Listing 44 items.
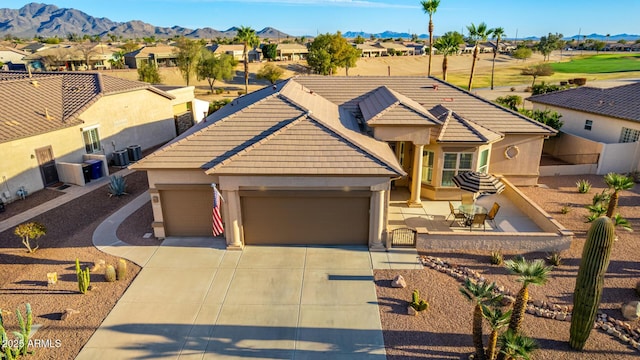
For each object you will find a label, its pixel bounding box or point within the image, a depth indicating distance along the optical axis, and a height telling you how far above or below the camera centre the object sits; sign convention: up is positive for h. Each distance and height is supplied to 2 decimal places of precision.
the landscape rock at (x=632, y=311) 11.20 -7.02
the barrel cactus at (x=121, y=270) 13.08 -6.84
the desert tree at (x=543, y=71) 71.29 -3.38
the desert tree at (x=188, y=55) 62.34 -0.24
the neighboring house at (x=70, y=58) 75.25 -0.85
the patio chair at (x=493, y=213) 16.81 -6.57
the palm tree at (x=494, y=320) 8.62 -5.63
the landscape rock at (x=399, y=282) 12.61 -7.02
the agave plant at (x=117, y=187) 20.38 -6.56
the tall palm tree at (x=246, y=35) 54.50 +2.38
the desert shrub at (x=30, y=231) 14.10 -6.06
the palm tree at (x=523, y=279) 8.52 -4.68
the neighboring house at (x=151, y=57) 80.81 -0.67
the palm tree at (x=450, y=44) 45.47 +0.89
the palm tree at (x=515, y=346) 8.70 -6.24
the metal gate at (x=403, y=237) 14.89 -6.69
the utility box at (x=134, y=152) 26.61 -6.38
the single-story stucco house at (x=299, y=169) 14.36 -4.19
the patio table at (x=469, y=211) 16.34 -6.32
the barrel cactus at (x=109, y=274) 12.91 -6.86
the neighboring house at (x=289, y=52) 104.34 +0.20
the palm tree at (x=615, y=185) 15.79 -5.12
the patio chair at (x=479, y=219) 15.83 -6.39
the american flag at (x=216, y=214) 14.08 -5.46
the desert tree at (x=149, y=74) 53.56 -2.66
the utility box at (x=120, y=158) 25.67 -6.48
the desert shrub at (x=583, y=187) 20.55 -6.76
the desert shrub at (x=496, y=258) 13.94 -6.96
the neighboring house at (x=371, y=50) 122.34 +0.57
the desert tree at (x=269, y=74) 68.56 -3.48
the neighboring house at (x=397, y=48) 129.12 +1.35
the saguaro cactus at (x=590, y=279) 8.88 -5.09
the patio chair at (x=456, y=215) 16.62 -6.57
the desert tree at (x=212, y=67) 62.22 -2.07
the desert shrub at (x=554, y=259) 13.86 -7.03
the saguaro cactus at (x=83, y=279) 12.30 -6.70
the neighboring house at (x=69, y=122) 20.31 -3.91
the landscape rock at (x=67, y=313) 11.27 -7.10
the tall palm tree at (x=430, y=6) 43.09 +4.78
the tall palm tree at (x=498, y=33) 51.62 +2.38
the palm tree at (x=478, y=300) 8.70 -5.36
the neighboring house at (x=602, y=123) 23.06 -4.37
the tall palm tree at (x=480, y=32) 43.88 +2.12
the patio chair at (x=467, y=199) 17.83 -6.34
